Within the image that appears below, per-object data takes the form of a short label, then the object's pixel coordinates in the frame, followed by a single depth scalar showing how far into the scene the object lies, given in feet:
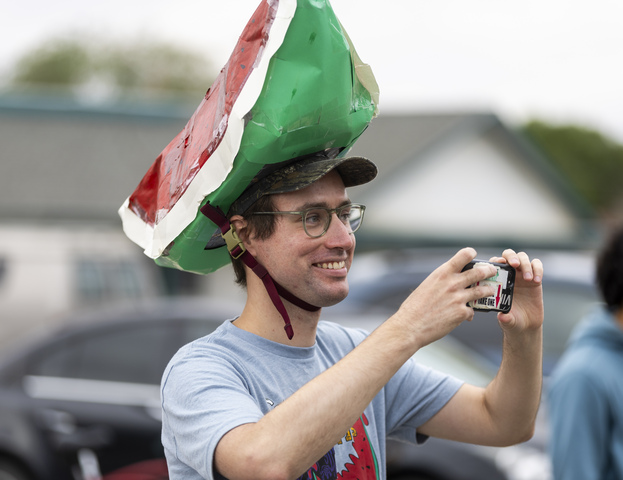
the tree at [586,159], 222.69
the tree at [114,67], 160.45
